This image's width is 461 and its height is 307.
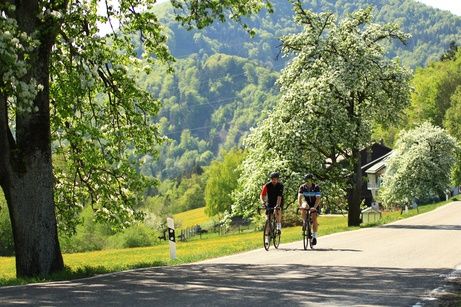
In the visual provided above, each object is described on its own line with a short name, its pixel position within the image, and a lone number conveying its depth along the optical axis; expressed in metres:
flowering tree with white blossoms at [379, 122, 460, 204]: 84.19
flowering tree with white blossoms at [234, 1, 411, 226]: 39.62
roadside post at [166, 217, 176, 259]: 20.98
